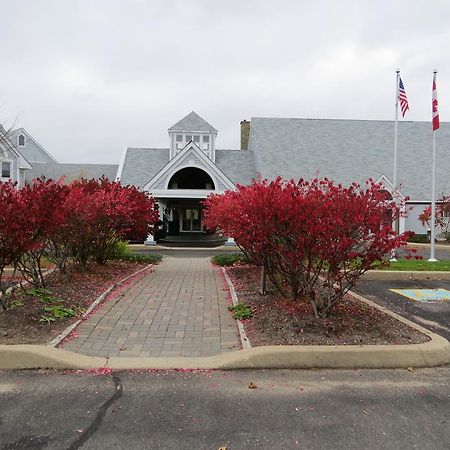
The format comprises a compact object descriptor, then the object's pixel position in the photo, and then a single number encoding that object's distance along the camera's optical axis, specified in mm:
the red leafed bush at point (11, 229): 5453
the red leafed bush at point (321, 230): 5094
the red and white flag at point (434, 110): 14344
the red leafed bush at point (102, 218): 8844
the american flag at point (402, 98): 15414
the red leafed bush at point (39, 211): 5758
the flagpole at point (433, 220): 15004
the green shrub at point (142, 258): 13975
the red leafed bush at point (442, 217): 24234
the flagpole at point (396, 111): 15500
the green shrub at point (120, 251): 13023
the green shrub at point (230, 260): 13461
